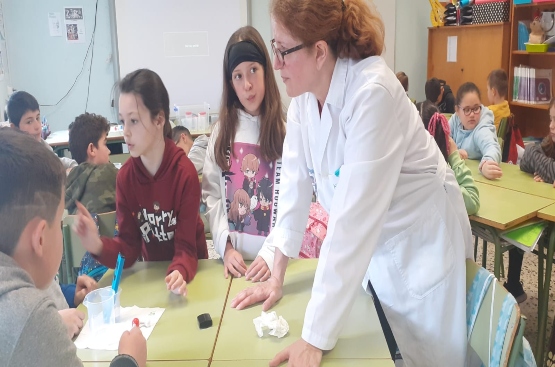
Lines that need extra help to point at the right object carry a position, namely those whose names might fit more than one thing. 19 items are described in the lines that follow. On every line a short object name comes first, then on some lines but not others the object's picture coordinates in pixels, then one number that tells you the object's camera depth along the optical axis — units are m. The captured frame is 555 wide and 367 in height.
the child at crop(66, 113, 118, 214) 2.53
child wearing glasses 3.30
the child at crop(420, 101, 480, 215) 2.28
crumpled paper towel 1.32
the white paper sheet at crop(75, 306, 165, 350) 1.30
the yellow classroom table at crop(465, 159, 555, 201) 2.68
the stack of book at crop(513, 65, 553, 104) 5.11
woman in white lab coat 1.20
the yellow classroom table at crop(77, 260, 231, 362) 1.27
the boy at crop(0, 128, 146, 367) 0.77
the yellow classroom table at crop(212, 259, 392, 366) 1.23
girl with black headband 1.92
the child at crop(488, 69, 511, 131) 4.30
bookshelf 5.17
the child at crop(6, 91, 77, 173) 3.60
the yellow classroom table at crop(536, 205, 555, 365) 2.36
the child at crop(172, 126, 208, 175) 2.40
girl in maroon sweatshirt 1.77
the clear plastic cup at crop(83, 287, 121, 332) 1.39
